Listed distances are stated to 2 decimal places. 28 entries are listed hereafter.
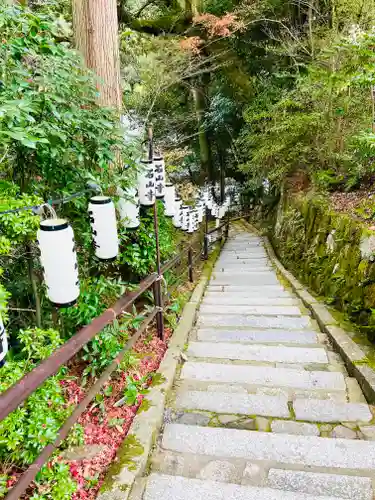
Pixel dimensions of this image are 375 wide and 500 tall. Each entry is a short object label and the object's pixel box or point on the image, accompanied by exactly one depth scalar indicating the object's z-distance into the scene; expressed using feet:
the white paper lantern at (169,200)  15.84
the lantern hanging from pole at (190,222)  25.11
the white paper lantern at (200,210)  29.23
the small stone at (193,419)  8.61
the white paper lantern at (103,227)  7.90
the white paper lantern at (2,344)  4.72
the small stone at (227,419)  8.58
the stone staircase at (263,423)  6.45
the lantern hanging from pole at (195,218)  26.63
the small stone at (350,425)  8.26
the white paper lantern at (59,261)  6.00
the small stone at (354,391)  9.38
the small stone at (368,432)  7.93
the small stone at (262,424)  8.32
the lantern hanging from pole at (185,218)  22.41
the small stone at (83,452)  7.21
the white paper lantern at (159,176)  11.93
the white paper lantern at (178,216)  19.90
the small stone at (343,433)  7.99
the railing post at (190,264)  21.71
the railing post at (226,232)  50.49
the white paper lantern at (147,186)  10.56
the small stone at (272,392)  9.51
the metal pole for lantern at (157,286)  10.48
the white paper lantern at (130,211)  10.12
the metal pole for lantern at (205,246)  31.48
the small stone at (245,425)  8.38
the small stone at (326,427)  8.23
